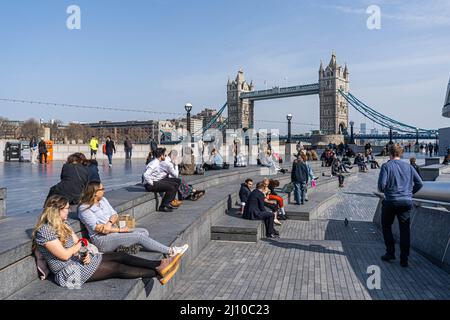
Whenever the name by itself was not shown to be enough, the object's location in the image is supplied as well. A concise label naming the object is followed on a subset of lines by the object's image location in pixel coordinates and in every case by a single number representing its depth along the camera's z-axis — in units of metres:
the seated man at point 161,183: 7.33
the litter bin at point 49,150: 21.61
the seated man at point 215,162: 14.88
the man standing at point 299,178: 11.41
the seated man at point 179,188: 7.53
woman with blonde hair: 3.72
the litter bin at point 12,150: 21.19
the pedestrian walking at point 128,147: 23.47
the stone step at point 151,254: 3.53
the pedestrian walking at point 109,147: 18.62
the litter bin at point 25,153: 21.06
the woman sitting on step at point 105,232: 4.62
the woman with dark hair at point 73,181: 5.88
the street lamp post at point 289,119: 29.77
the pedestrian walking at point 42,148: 19.03
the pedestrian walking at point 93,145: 20.14
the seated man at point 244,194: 8.59
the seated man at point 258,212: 7.79
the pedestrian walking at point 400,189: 5.39
